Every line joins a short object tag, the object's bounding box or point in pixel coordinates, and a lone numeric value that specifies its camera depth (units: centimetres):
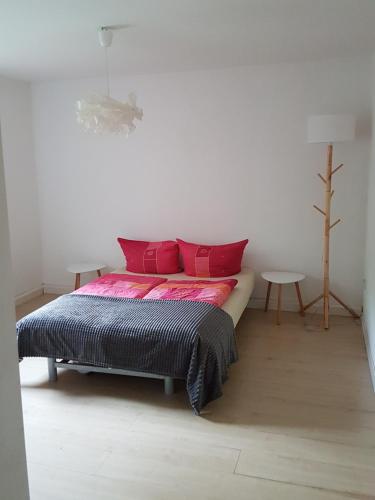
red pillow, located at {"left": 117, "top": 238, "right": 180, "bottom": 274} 466
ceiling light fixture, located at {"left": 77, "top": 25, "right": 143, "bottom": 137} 302
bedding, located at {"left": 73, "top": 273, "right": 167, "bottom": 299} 386
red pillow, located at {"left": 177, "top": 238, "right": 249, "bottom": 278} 445
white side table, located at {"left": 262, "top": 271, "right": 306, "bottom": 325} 425
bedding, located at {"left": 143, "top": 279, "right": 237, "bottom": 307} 364
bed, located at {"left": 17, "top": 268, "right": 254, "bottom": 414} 284
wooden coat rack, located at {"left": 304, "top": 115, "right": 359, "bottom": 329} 381
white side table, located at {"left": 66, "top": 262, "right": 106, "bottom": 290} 488
